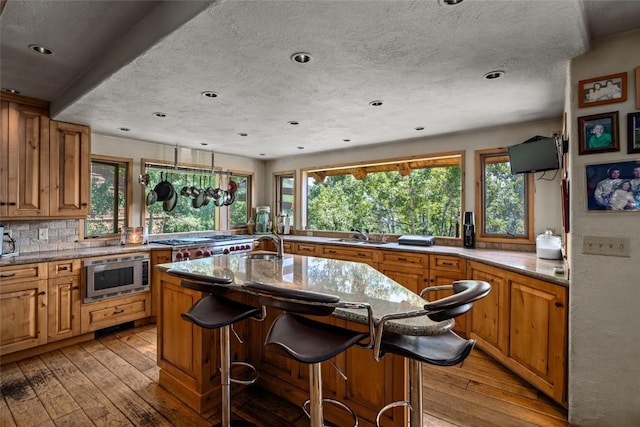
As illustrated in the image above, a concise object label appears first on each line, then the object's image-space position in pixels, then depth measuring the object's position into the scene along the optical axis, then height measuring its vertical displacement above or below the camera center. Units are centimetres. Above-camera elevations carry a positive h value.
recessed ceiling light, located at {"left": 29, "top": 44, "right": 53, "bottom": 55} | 204 +113
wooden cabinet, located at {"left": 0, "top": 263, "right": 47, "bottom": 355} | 267 -81
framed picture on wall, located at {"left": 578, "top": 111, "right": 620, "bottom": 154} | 182 +49
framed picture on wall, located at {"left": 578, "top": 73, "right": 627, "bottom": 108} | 182 +75
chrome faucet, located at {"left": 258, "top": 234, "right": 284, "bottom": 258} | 243 -21
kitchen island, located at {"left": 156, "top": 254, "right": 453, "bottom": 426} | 158 -83
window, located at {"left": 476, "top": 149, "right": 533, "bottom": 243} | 338 +17
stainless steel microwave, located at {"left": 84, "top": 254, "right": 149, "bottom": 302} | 315 -65
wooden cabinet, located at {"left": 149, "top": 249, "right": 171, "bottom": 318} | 365 -55
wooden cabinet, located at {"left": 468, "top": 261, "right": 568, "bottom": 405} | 209 -88
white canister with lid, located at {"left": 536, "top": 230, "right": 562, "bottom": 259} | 278 -28
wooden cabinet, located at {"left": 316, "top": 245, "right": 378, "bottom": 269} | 391 -51
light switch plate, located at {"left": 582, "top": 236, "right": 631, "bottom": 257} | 179 -18
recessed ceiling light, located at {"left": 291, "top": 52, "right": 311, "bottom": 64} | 187 +98
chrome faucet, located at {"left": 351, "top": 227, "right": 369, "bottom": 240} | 461 -28
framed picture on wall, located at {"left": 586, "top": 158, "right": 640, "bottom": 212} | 176 +17
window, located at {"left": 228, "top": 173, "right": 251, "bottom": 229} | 545 +22
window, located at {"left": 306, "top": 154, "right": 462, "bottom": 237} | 412 +28
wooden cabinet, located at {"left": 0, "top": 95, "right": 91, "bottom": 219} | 288 +52
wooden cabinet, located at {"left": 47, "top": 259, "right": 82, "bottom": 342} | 294 -81
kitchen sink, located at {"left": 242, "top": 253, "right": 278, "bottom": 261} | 261 -35
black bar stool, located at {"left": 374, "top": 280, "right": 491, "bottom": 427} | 107 -52
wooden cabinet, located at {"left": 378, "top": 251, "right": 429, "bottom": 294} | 346 -61
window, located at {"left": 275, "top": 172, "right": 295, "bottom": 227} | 579 +43
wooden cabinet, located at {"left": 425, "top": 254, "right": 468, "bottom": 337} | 321 -62
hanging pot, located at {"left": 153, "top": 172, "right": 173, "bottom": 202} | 424 +36
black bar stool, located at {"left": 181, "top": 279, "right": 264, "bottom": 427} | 160 -54
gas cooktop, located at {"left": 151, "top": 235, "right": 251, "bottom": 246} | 398 -34
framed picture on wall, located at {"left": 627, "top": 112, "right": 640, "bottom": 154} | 176 +47
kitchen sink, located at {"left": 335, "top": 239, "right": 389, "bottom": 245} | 419 -37
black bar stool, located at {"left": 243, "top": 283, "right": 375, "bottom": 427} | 114 -51
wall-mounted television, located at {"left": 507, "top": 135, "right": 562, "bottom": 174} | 258 +52
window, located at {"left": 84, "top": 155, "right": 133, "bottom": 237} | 378 +25
